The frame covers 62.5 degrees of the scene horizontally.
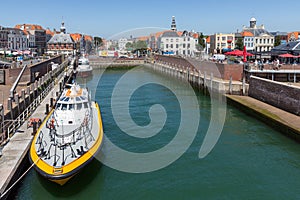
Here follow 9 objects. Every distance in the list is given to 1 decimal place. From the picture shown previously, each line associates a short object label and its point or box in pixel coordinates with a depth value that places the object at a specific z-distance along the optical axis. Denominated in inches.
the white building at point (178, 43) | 3913.1
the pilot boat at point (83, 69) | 2322.1
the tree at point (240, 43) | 3167.7
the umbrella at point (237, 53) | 1533.2
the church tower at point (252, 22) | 3820.2
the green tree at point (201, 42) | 3972.3
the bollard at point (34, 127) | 637.5
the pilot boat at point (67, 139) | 473.7
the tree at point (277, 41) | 3296.2
